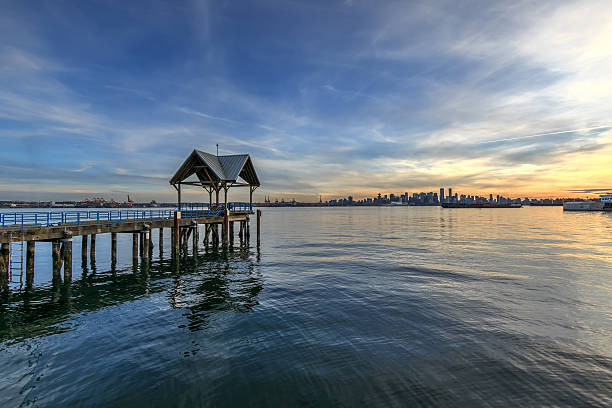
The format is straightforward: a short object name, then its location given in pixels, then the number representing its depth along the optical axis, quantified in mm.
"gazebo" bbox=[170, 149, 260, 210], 34469
